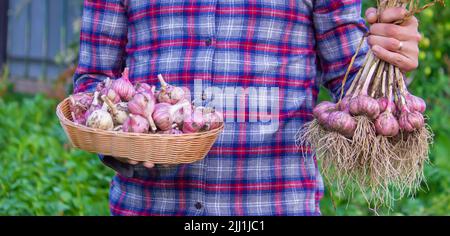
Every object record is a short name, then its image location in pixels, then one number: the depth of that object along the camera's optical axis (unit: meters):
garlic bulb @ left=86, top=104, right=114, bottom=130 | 1.83
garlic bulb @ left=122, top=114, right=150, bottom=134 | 1.82
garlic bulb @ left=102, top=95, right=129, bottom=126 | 1.89
